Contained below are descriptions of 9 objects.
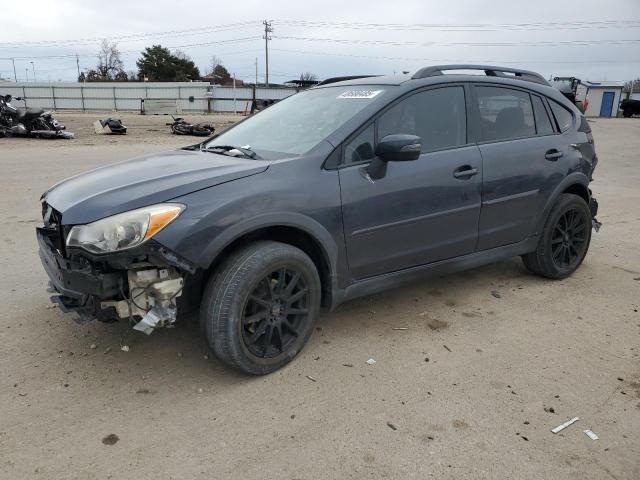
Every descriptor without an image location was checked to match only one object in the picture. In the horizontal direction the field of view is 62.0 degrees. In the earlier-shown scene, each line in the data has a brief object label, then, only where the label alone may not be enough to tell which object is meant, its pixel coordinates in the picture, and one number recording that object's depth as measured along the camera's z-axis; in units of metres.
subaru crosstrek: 2.82
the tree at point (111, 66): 89.06
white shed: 45.44
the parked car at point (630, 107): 42.53
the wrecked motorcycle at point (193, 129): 20.88
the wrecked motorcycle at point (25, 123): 18.22
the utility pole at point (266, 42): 66.38
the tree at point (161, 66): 79.19
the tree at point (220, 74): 82.26
